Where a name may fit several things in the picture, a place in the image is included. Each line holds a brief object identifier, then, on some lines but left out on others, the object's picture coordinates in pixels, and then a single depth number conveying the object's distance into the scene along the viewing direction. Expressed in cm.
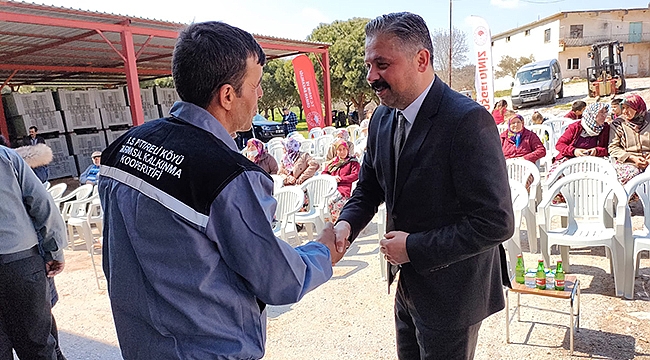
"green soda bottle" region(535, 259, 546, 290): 300
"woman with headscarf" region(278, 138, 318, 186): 705
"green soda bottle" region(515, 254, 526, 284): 313
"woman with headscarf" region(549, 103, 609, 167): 586
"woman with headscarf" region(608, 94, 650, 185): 525
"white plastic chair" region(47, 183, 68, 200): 715
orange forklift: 1994
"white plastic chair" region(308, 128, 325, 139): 1328
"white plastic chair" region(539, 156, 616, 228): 459
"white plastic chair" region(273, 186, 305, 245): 513
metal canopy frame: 830
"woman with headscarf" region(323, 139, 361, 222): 638
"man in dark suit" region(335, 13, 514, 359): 136
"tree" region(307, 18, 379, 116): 2694
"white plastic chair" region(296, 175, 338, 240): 559
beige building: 3869
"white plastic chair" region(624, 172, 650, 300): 354
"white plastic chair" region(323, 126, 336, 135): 1325
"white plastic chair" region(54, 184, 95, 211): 693
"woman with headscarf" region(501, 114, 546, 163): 611
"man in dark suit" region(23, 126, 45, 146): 1121
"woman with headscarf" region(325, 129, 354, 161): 663
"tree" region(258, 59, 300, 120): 3347
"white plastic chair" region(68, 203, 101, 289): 594
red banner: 1455
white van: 2151
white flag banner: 1084
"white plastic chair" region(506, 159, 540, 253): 472
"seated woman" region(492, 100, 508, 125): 909
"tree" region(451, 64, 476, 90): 4351
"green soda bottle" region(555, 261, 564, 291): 297
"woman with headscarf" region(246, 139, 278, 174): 705
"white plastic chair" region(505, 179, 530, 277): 400
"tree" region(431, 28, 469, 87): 3419
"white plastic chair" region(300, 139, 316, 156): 1073
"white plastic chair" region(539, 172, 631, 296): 361
